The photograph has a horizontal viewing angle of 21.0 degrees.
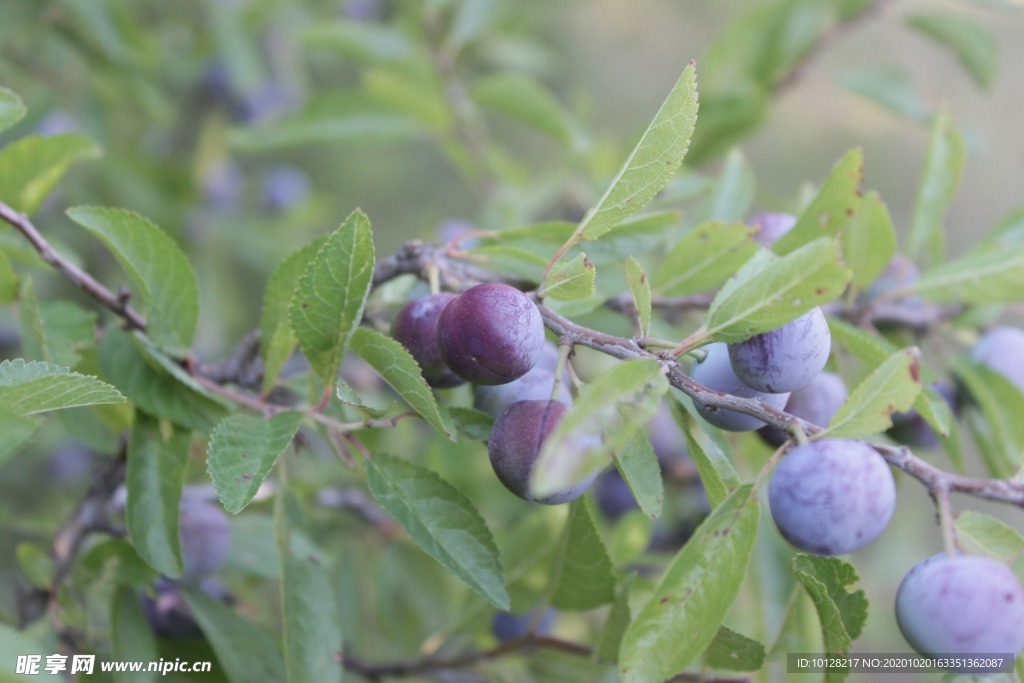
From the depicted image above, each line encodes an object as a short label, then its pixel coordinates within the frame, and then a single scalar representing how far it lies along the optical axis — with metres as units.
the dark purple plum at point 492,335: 0.42
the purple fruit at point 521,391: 0.45
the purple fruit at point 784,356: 0.42
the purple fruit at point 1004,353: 0.51
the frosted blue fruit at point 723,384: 0.43
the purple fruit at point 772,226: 0.50
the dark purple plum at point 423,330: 0.44
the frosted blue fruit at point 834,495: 0.41
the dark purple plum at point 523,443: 0.42
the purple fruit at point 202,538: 0.49
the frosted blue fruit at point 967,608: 0.41
